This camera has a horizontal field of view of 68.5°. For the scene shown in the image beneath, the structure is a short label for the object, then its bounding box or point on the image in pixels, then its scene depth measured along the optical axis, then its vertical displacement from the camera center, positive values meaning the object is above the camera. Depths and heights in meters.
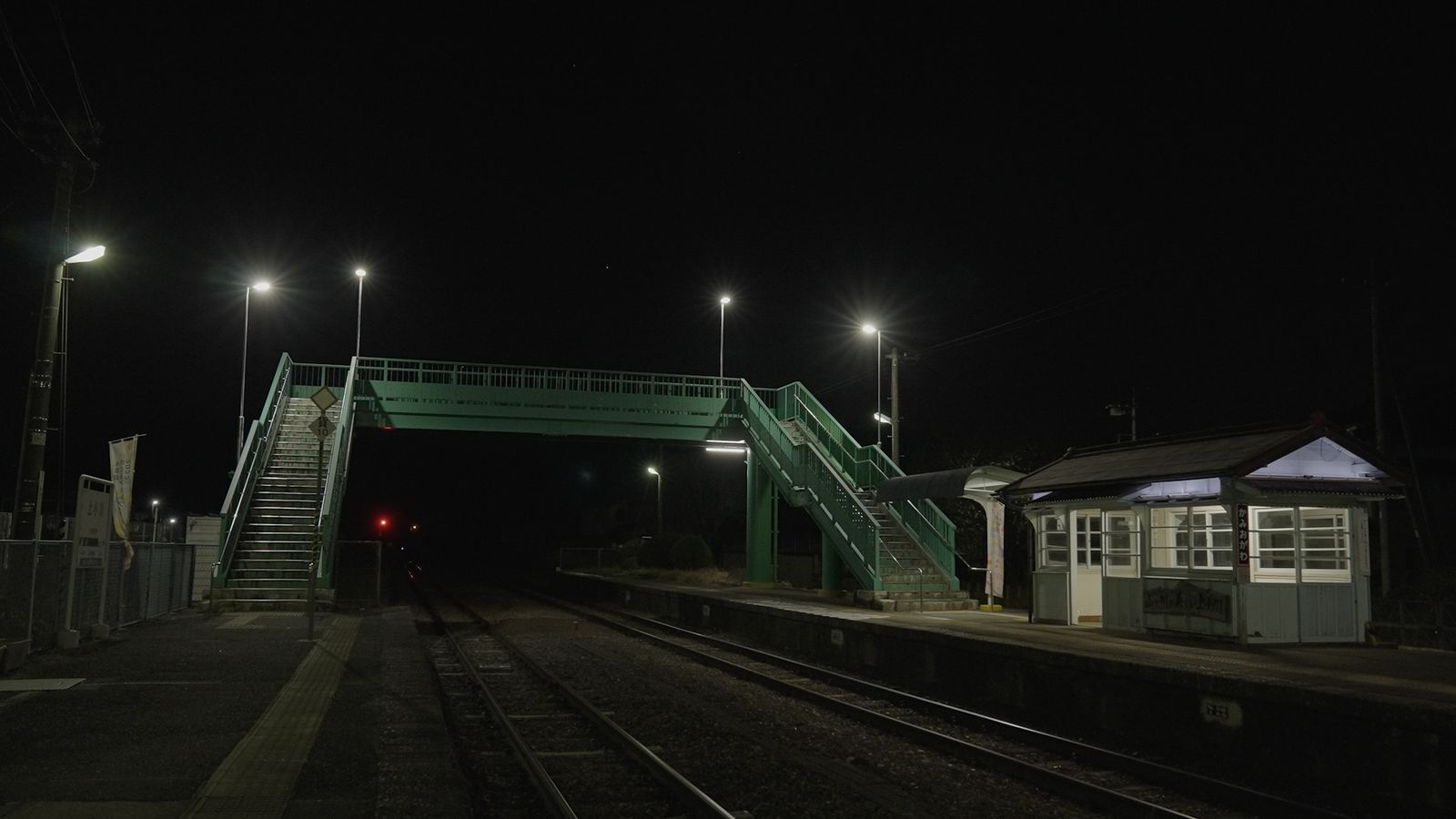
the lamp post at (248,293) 29.31 +6.22
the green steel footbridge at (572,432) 23.09 +1.82
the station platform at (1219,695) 8.52 -1.65
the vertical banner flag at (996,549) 20.45 -0.36
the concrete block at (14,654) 12.15 -1.68
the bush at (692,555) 38.78 -1.14
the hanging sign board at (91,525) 14.67 -0.20
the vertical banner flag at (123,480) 16.69 +0.50
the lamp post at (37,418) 15.43 +1.36
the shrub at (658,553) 41.22 -1.18
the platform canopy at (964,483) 19.84 +0.87
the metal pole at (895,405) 26.73 +3.11
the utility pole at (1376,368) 24.91 +4.01
